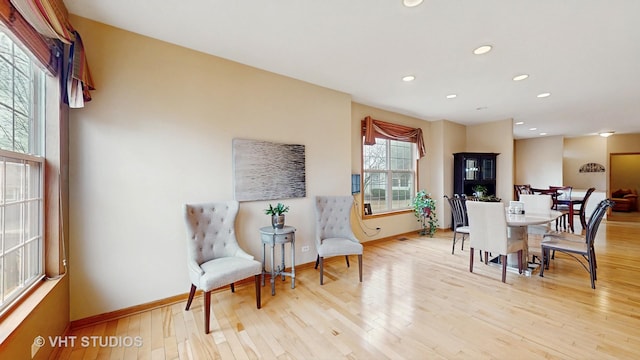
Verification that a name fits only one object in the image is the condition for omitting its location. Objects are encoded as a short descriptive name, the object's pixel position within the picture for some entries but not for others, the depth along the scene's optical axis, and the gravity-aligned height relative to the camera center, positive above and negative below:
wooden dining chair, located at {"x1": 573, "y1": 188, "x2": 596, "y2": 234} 5.37 -0.67
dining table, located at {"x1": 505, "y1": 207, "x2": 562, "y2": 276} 2.99 -0.53
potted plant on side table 2.87 -0.40
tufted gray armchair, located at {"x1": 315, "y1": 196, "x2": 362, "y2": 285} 3.25 -0.56
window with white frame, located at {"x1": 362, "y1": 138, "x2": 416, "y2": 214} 4.85 +0.11
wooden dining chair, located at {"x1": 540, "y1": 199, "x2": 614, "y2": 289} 2.84 -0.78
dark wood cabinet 5.71 +0.21
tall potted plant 5.29 -0.66
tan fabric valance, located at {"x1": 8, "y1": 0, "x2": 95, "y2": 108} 1.41 +0.94
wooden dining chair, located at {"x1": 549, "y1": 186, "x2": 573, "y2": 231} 5.88 -0.46
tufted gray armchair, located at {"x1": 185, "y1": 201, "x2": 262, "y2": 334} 2.16 -0.72
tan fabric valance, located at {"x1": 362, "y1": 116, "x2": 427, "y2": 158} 4.53 +0.92
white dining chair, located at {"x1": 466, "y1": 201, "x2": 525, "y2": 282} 2.97 -0.64
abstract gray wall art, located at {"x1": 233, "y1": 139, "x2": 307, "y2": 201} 2.91 +0.12
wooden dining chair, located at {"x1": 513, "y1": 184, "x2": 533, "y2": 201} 6.39 -0.28
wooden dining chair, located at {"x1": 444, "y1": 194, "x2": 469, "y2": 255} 4.17 -0.56
